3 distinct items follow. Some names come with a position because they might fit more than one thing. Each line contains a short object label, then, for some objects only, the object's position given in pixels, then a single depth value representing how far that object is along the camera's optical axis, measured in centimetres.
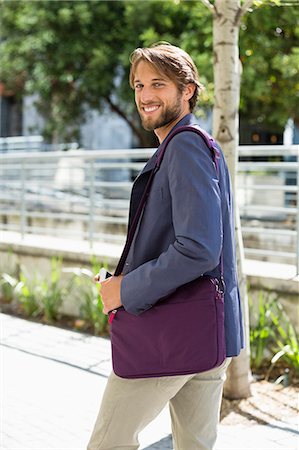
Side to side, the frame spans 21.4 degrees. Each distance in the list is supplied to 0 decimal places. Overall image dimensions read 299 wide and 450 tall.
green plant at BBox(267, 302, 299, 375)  562
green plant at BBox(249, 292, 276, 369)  587
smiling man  247
